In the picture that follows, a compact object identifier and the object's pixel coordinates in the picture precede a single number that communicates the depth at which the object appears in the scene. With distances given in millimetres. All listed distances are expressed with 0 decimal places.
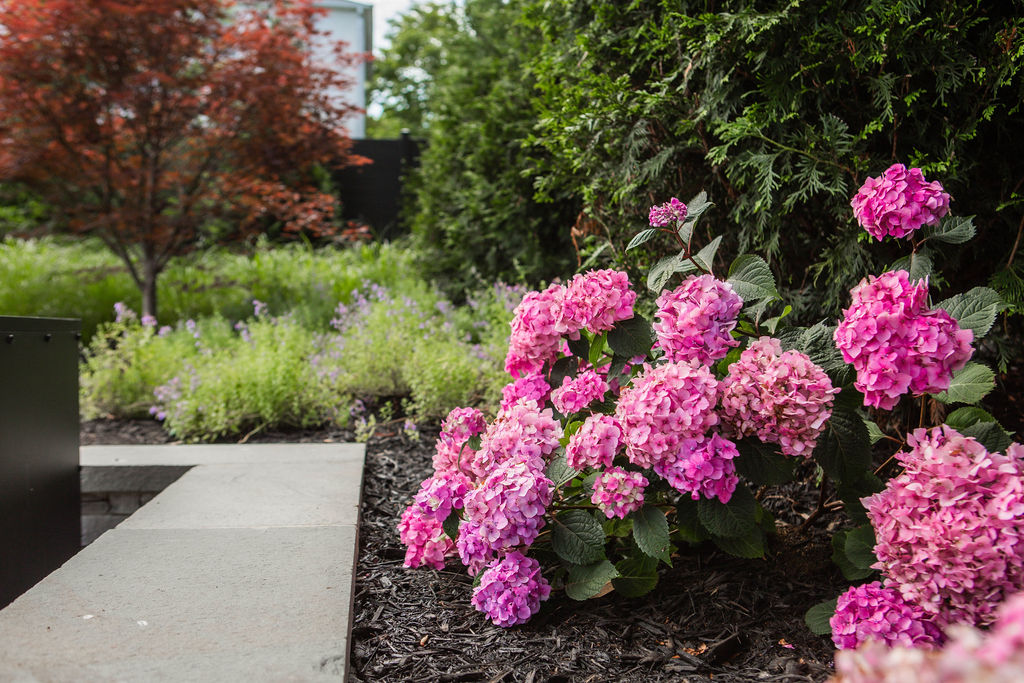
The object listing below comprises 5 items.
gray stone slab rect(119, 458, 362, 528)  2117
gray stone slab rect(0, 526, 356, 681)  1298
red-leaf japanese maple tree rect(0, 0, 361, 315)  5008
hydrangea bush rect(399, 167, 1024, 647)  1327
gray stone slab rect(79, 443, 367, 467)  2850
